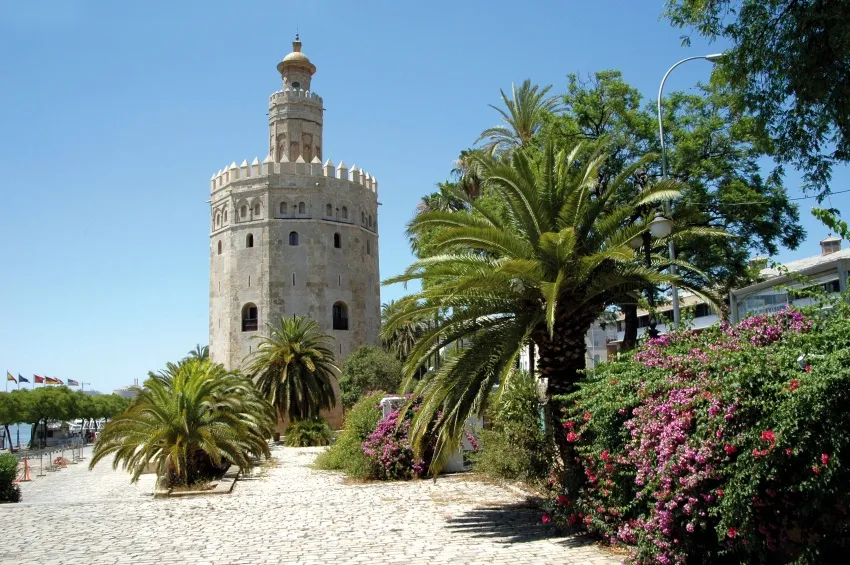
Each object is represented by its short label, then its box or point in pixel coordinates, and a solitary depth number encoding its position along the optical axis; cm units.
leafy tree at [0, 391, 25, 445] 4488
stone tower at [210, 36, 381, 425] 4147
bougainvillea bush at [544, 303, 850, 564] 523
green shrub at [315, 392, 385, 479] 1612
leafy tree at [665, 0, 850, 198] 1055
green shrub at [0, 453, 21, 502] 1631
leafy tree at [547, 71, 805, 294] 1906
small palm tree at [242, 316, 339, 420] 3262
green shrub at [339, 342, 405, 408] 3700
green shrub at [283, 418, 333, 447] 3103
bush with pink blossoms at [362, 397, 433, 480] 1577
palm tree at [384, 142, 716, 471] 969
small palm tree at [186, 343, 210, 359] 4431
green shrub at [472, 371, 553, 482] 1264
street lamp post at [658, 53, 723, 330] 1530
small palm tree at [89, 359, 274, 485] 1530
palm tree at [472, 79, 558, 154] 2623
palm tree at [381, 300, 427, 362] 4384
